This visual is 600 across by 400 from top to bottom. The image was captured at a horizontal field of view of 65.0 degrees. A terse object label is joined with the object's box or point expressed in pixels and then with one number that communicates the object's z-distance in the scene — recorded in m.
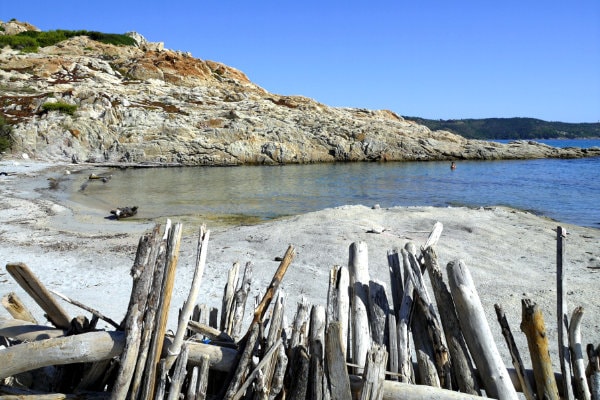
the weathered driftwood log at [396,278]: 3.88
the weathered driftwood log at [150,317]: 3.33
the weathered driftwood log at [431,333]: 3.54
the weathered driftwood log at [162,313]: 3.32
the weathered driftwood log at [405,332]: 3.52
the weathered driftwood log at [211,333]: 3.73
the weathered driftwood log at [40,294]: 3.45
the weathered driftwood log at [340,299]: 3.73
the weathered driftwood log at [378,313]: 3.71
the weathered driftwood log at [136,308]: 3.27
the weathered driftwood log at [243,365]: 3.33
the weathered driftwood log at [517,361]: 3.50
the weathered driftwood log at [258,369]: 3.29
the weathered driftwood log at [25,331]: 3.59
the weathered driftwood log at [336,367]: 3.11
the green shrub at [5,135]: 42.03
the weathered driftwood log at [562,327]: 3.49
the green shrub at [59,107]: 48.75
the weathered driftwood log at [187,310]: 3.42
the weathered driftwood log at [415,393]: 3.24
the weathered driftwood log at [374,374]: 3.11
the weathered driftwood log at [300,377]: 3.28
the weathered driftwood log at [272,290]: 3.65
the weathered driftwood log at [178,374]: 3.30
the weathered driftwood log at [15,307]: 3.94
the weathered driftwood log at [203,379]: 3.35
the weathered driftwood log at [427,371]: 3.47
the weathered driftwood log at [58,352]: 3.31
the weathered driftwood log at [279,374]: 3.37
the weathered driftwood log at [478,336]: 3.41
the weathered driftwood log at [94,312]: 3.55
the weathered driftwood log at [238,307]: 4.15
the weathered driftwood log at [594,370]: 3.39
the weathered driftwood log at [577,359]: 3.43
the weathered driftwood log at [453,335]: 3.47
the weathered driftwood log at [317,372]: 3.20
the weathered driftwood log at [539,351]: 3.38
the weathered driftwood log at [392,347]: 3.54
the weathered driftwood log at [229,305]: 4.18
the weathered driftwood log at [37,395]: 3.33
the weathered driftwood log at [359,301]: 3.61
